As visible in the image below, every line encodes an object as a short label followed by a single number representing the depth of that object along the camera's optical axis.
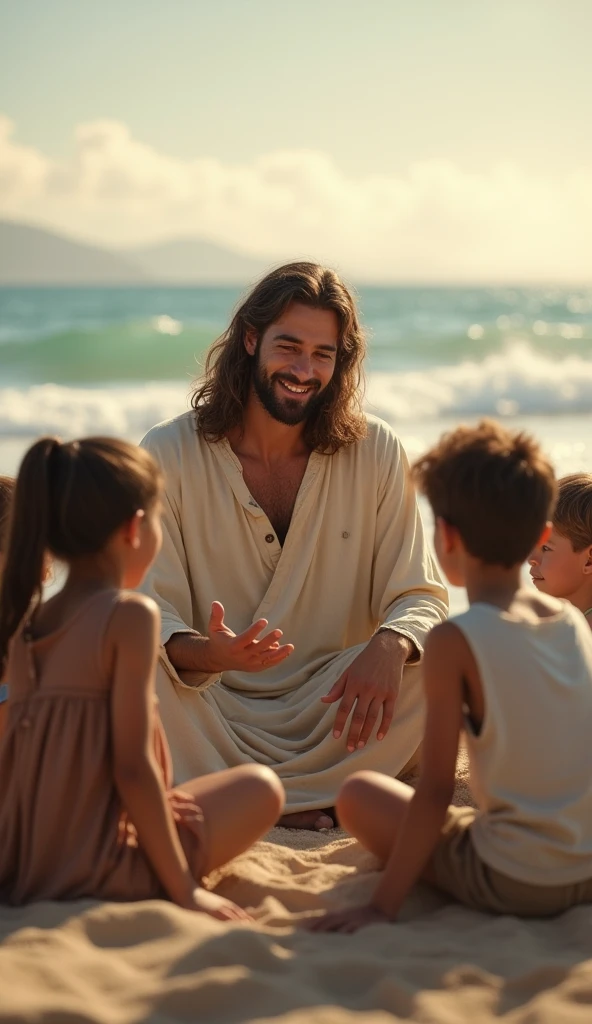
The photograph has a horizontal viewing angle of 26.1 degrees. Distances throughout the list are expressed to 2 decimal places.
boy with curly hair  2.84
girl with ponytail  2.81
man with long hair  4.42
